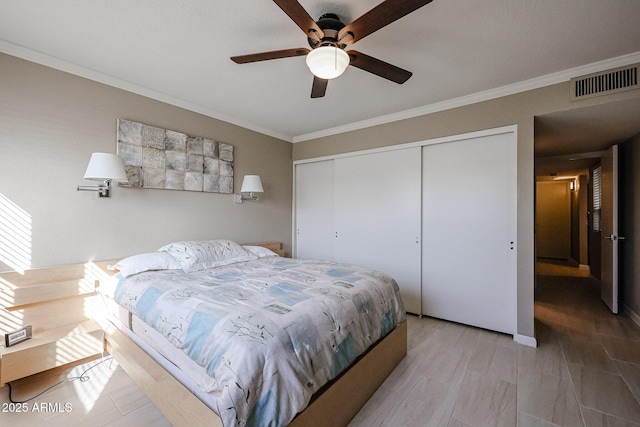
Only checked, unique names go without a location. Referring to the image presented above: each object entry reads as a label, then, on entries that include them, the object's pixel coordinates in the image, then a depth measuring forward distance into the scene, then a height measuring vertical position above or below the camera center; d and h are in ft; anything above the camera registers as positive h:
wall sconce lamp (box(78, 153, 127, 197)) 7.07 +1.21
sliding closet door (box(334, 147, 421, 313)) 10.80 +0.05
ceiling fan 4.35 +3.39
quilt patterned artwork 8.62 +1.96
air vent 7.01 +3.72
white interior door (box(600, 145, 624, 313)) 10.34 -0.46
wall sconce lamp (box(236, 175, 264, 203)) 11.19 +1.26
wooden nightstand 5.94 -2.73
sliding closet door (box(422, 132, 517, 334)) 8.93 -0.55
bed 3.74 -2.18
